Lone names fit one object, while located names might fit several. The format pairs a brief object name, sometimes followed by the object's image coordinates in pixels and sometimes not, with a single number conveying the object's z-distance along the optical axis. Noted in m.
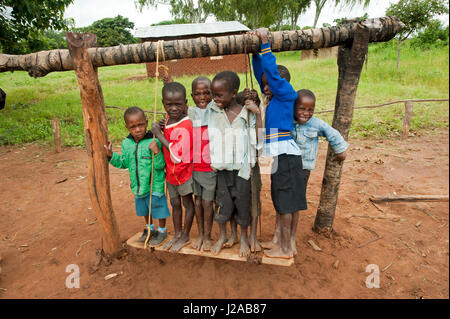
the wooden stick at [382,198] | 3.96
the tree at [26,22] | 6.98
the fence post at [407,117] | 6.41
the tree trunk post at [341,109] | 2.72
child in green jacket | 2.71
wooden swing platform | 2.51
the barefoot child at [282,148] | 2.37
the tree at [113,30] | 31.08
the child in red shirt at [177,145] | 2.55
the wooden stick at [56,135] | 6.45
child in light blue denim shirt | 2.55
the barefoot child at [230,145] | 2.35
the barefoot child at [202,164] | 2.59
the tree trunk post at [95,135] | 2.53
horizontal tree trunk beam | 2.60
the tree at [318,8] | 26.89
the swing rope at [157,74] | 2.56
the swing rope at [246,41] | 2.43
